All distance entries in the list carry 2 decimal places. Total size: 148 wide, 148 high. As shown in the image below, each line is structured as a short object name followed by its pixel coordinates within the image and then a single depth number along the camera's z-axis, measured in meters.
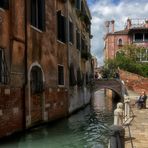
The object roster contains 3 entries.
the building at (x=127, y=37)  25.83
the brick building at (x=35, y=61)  6.11
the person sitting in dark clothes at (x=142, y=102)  10.55
